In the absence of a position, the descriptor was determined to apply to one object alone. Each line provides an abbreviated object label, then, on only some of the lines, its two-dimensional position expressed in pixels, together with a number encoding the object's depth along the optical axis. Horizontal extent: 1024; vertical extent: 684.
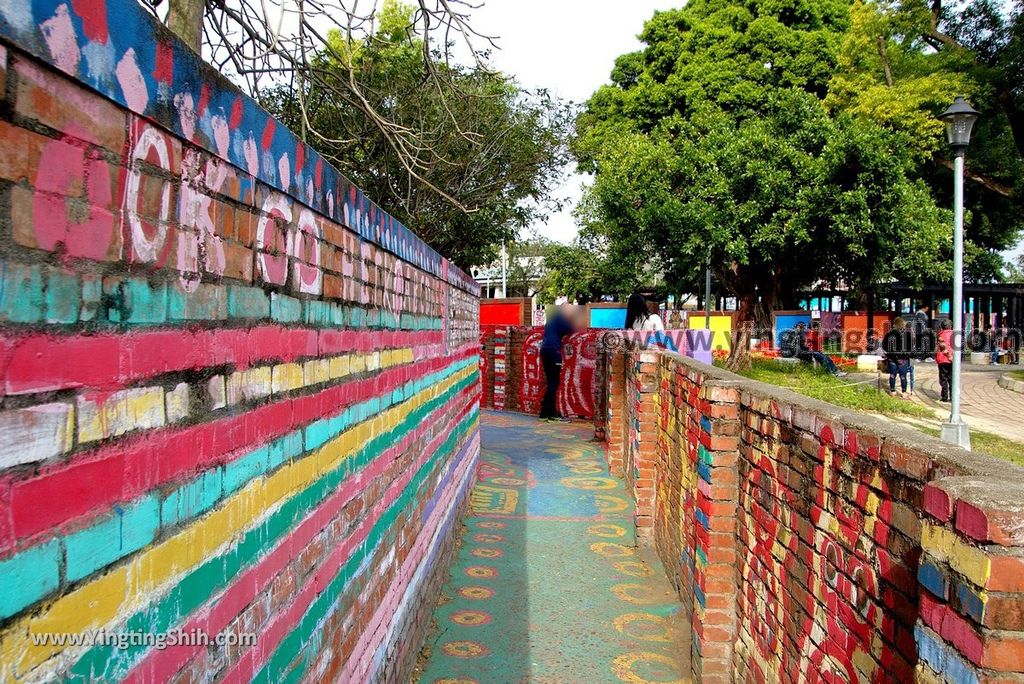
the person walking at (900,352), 15.62
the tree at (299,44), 4.34
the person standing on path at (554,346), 13.39
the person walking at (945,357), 14.14
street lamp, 9.06
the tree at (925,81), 17.89
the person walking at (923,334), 17.78
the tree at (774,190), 18.28
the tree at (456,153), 9.88
